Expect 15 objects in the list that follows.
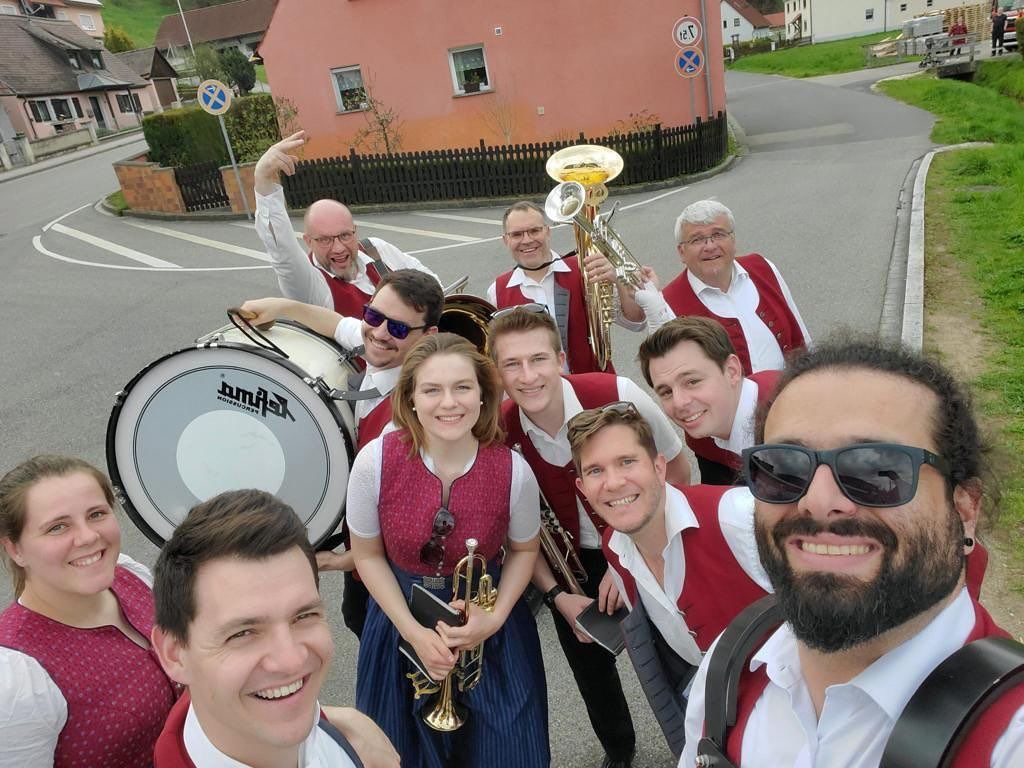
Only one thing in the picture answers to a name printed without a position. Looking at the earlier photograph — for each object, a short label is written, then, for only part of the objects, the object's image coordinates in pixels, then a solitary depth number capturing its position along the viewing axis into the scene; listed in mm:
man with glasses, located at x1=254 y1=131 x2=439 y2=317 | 3951
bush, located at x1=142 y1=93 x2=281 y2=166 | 17938
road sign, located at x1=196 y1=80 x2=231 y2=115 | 12609
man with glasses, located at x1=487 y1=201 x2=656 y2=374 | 3986
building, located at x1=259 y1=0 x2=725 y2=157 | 16125
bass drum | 2830
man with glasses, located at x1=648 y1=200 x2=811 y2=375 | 3496
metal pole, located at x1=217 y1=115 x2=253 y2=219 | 15356
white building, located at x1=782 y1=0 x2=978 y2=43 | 60531
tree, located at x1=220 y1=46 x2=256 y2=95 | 43781
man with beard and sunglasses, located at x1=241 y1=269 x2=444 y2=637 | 2893
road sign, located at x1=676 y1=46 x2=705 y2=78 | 14297
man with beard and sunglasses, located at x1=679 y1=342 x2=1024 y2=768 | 1226
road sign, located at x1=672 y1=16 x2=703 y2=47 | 14135
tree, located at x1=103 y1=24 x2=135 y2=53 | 62281
